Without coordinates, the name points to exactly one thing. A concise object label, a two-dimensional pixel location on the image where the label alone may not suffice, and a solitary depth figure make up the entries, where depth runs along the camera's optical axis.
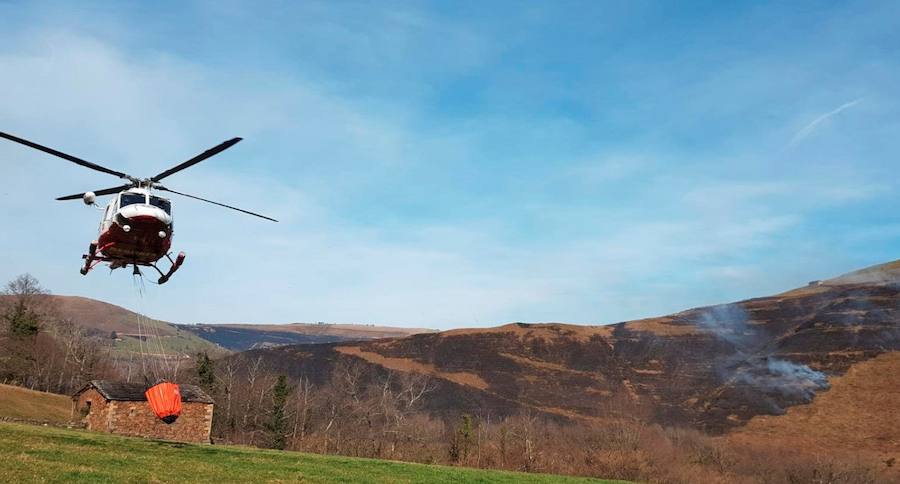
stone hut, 54.34
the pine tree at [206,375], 77.56
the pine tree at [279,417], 67.14
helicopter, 21.02
